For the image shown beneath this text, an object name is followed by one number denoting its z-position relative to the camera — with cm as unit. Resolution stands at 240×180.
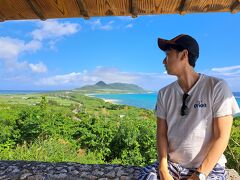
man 182
